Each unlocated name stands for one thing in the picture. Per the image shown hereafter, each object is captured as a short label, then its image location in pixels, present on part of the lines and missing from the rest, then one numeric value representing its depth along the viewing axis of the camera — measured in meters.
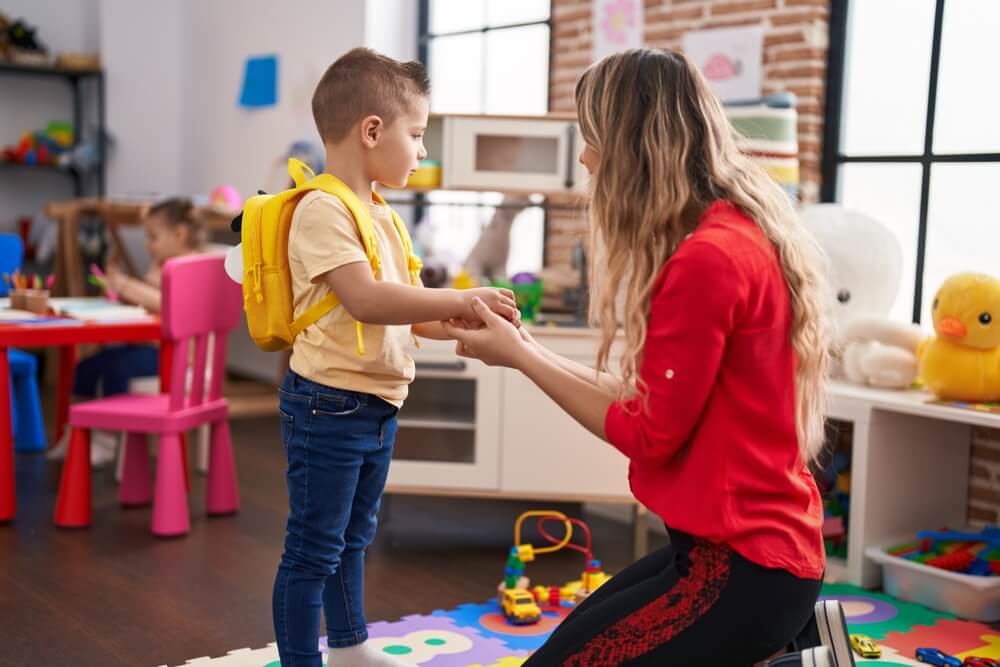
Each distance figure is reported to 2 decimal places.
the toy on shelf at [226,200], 5.13
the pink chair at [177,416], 3.21
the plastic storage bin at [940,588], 2.68
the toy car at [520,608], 2.57
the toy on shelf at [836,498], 3.03
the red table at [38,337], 3.19
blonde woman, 1.40
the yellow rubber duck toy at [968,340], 2.75
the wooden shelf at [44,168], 6.25
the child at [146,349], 4.05
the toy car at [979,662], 2.32
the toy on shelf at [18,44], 5.96
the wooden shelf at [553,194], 3.28
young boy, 1.84
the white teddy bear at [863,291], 2.99
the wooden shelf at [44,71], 5.96
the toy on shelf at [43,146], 6.02
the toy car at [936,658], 2.37
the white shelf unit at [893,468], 2.87
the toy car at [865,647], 2.41
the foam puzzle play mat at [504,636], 2.35
